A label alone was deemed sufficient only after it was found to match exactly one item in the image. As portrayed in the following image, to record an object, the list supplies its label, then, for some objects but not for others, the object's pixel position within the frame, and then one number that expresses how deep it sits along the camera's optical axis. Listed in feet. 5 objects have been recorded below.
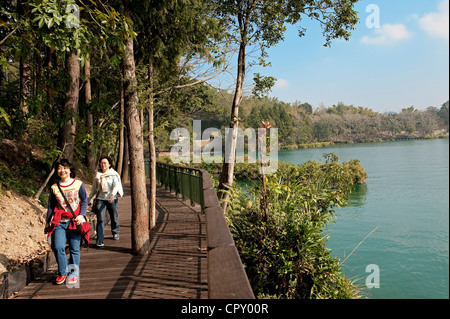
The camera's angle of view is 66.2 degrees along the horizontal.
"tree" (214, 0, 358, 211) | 42.09
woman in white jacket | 19.60
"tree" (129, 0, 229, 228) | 24.84
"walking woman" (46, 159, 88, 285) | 13.48
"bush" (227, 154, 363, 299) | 18.99
